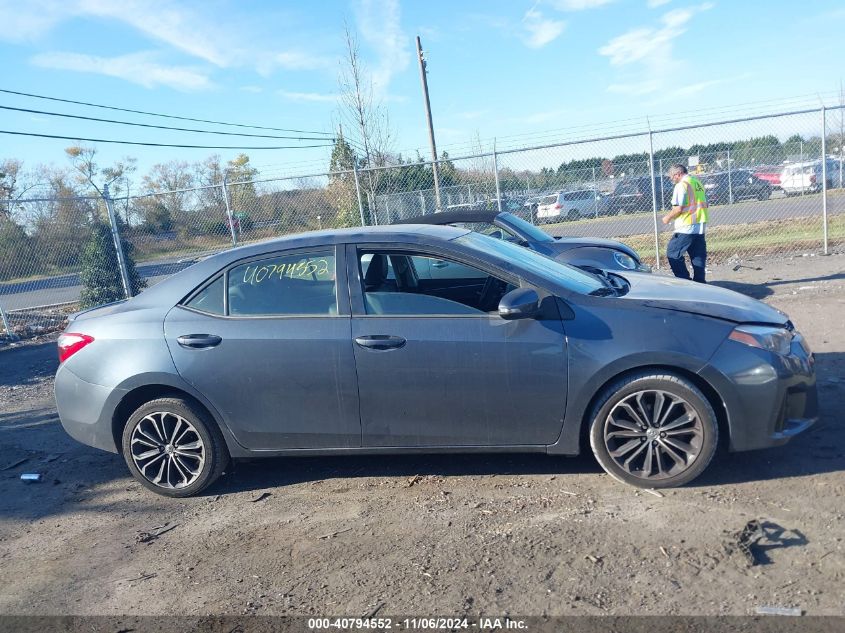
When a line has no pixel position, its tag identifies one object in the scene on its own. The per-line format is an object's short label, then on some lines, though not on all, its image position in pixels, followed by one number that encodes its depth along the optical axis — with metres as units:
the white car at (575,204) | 16.34
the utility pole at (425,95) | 22.78
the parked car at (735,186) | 16.91
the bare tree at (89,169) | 45.69
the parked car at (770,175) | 16.63
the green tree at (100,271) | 13.18
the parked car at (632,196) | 15.57
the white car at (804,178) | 16.09
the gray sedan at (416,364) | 3.90
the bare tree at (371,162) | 13.86
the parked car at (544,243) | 8.30
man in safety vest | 9.29
